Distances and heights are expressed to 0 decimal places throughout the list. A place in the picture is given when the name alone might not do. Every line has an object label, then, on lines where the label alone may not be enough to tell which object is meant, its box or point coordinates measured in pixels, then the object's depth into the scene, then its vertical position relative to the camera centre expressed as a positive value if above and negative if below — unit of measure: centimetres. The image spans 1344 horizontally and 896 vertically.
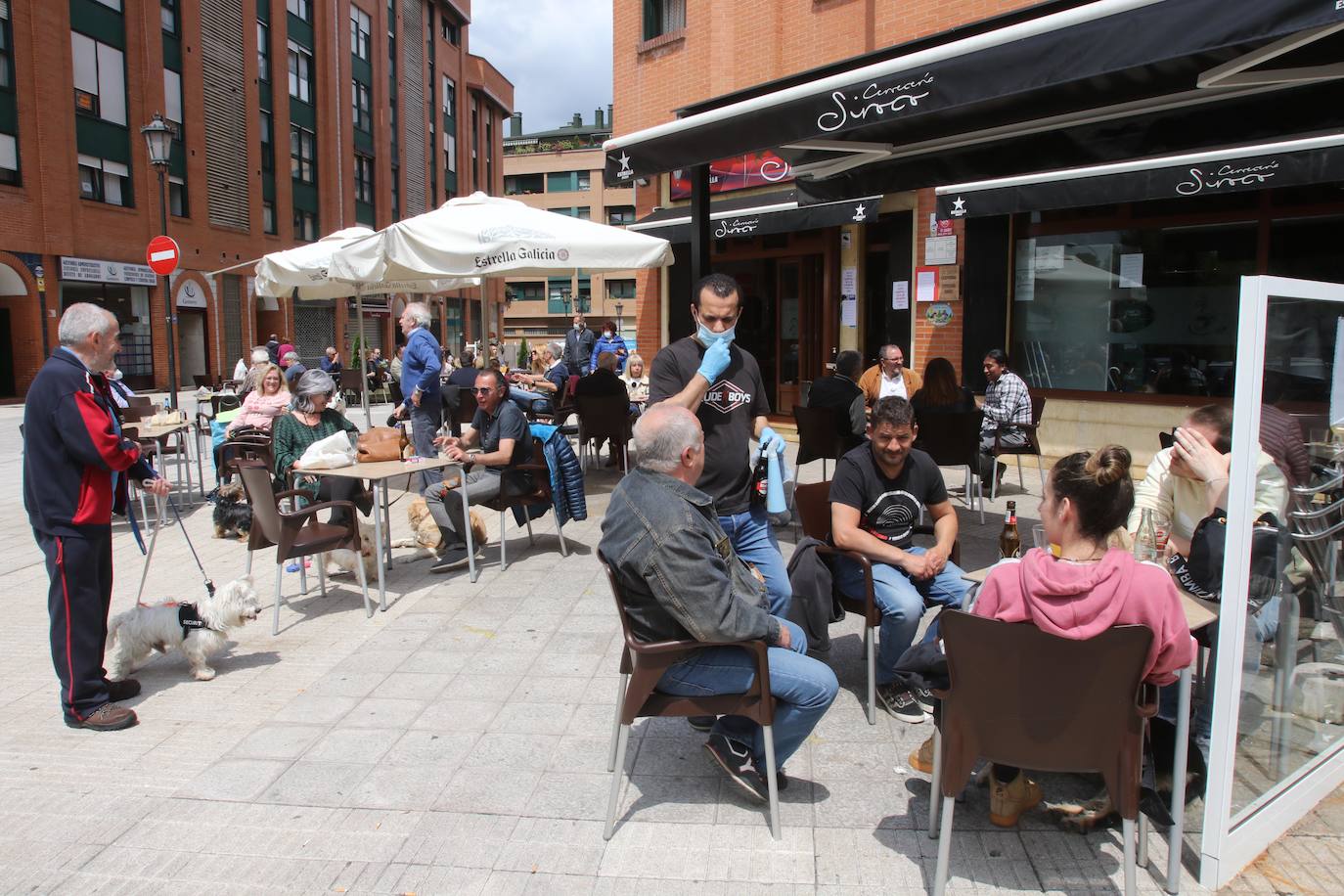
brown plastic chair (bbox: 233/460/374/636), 522 -104
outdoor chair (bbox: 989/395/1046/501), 790 -81
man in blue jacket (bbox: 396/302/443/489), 867 -30
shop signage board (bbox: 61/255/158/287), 2349 +205
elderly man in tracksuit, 379 -60
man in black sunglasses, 627 -69
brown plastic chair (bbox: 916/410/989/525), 695 -66
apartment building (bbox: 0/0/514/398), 2270 +629
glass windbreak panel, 269 -73
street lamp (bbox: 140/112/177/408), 1348 +305
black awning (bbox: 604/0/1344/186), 344 +127
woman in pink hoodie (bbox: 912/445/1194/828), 247 -62
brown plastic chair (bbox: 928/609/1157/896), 242 -96
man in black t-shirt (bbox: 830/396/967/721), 387 -77
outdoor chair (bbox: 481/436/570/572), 631 -94
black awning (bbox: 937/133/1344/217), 706 +150
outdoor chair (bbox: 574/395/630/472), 895 -65
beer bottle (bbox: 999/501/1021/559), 404 -83
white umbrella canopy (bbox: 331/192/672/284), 721 +84
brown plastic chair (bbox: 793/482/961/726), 382 -87
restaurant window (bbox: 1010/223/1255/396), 919 +47
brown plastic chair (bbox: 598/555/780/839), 292 -113
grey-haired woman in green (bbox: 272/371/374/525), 627 -58
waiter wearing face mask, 402 -22
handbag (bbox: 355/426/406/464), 614 -65
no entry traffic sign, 1183 +117
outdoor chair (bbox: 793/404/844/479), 742 -66
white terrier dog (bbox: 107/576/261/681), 434 -134
